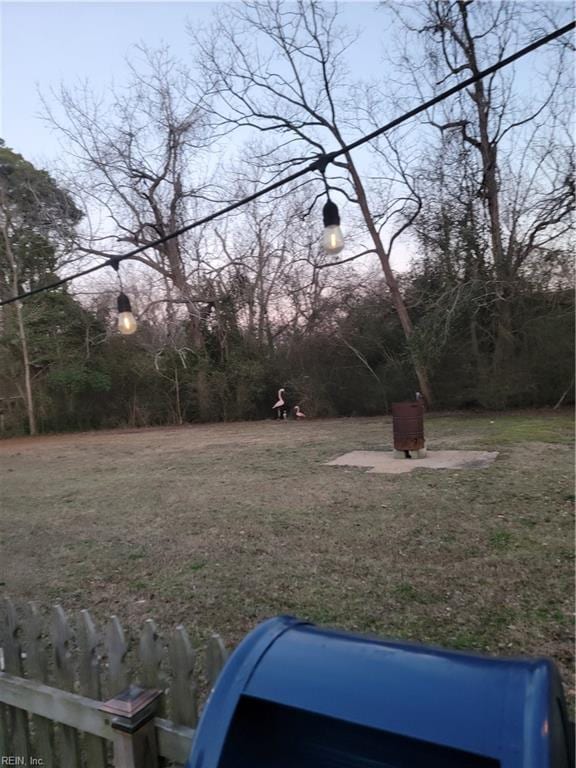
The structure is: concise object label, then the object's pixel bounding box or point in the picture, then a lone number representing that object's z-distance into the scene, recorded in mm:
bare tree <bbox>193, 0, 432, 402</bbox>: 14430
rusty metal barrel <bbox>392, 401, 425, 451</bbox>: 7273
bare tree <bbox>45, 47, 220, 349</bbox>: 17031
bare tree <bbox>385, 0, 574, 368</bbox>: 12312
